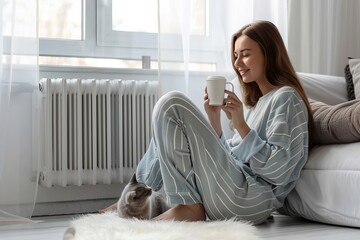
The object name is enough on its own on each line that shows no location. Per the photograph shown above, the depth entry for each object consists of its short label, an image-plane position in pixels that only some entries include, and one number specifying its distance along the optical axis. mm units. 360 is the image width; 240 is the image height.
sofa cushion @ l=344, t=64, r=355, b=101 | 2670
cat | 2062
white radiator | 2582
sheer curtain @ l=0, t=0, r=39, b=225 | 2426
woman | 1976
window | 2750
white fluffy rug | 1612
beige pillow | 2051
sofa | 2010
